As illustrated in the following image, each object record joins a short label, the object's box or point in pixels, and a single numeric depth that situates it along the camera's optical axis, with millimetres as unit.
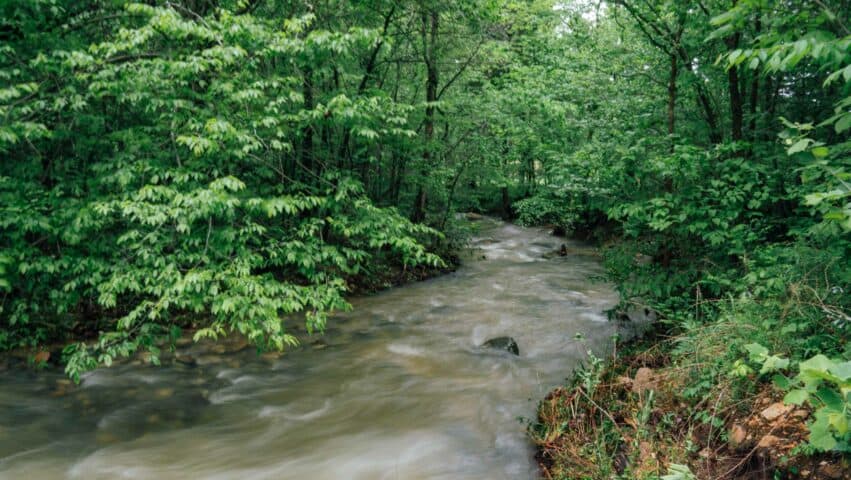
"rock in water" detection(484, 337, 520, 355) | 7993
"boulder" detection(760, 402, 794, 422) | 3418
